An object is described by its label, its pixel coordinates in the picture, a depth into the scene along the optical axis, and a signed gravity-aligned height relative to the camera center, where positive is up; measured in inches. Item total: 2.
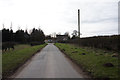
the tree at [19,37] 2098.0 +57.7
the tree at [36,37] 2272.5 +64.0
